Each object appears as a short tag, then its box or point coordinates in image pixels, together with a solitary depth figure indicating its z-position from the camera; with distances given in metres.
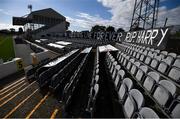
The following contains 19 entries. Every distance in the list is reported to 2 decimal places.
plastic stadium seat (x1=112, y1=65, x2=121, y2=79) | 3.64
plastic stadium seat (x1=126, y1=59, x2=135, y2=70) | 4.46
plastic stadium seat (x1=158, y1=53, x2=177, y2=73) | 4.02
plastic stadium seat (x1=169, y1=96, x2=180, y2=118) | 1.90
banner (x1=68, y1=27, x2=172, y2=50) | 7.04
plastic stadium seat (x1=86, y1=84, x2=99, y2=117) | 2.31
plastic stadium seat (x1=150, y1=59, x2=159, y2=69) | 4.52
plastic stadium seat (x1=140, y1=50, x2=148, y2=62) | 5.82
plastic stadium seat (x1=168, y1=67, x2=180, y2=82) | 3.46
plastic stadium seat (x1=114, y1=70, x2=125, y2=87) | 3.10
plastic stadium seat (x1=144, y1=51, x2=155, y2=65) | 5.13
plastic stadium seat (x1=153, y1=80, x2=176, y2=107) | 2.20
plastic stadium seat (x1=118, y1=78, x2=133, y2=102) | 2.46
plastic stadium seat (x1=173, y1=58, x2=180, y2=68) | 3.89
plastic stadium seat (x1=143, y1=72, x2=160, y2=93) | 2.77
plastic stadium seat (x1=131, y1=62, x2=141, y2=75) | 3.92
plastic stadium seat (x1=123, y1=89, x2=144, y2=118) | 1.93
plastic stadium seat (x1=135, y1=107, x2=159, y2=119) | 1.61
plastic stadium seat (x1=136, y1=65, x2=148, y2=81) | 3.39
